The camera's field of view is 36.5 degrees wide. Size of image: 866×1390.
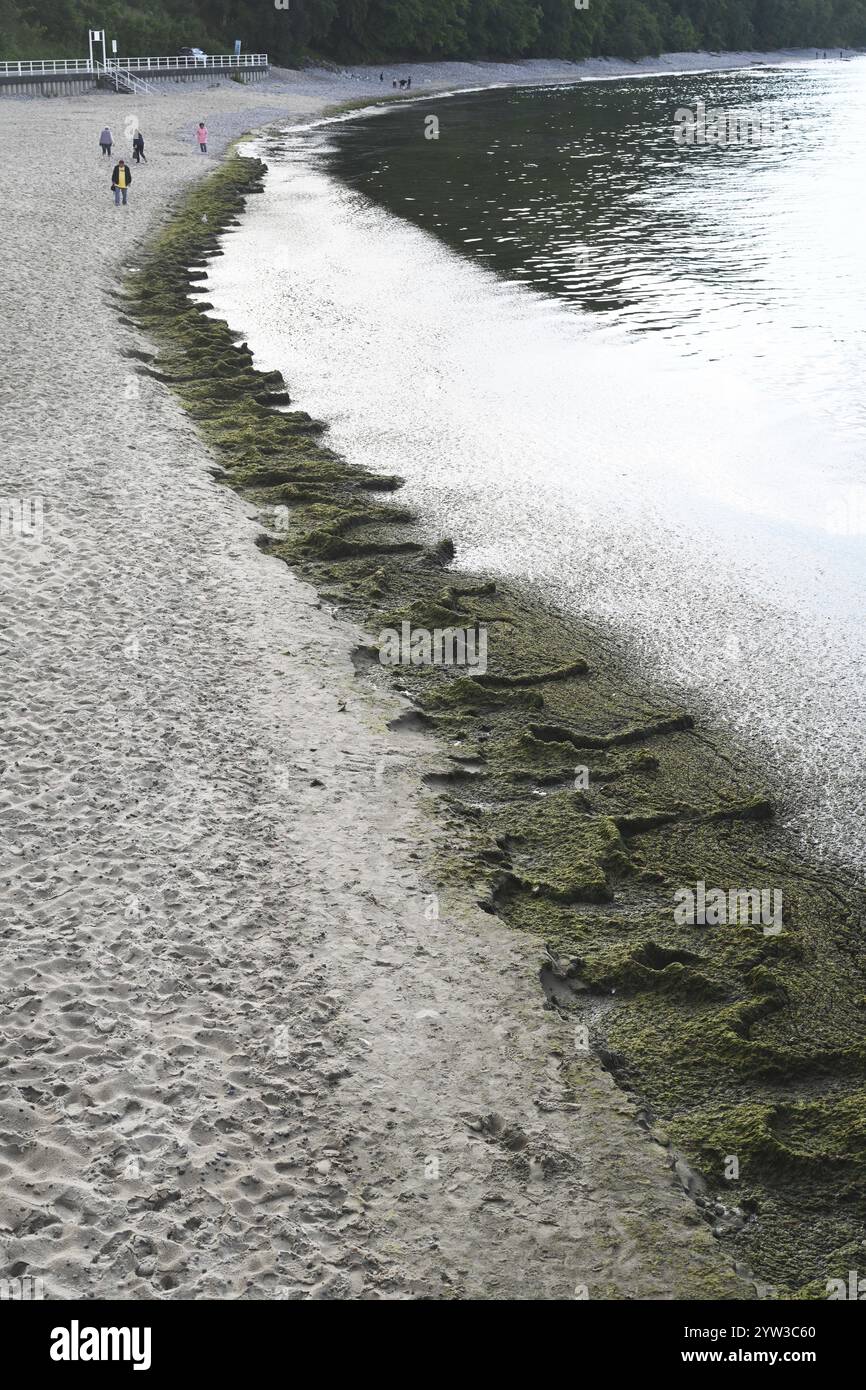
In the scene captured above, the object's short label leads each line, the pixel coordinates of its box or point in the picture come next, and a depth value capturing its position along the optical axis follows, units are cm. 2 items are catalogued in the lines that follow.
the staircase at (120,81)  7631
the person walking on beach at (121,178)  3972
